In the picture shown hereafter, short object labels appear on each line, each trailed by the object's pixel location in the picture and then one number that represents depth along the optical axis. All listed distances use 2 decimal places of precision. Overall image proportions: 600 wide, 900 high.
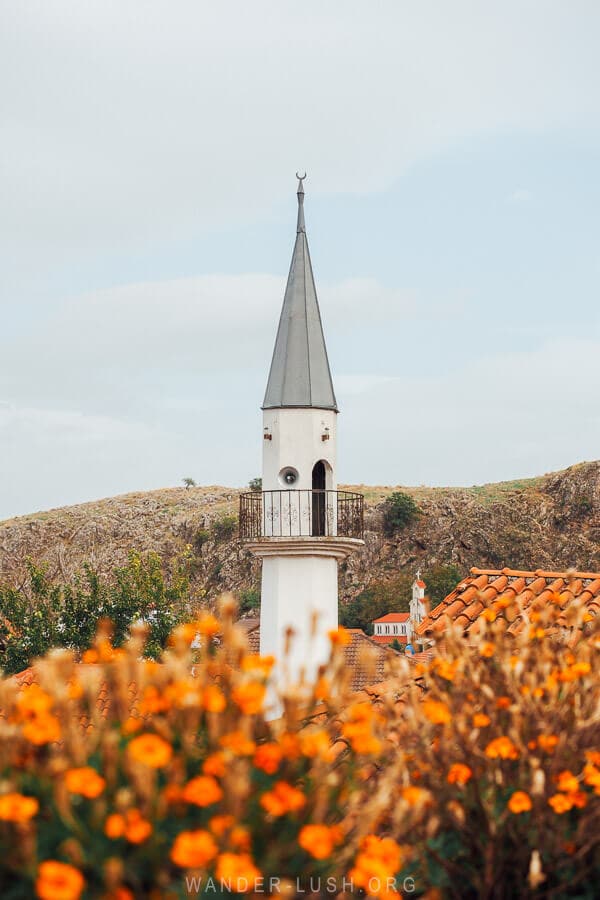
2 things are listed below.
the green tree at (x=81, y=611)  27.03
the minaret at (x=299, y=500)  21.25
